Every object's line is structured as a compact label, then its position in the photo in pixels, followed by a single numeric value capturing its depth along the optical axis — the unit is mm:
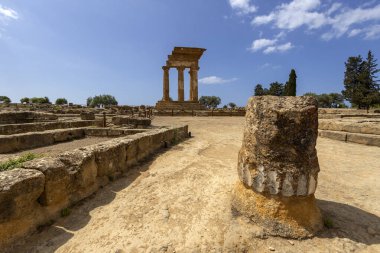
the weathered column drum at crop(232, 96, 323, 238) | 2752
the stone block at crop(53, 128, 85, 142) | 7439
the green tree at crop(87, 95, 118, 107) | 78000
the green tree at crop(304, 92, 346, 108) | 69375
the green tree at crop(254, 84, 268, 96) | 62475
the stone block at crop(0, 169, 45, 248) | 2391
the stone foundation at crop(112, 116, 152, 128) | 11234
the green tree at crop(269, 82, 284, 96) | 56044
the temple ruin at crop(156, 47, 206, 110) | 28859
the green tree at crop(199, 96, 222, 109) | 88838
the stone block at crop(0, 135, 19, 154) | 6012
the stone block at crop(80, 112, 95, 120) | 13248
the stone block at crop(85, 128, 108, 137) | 8688
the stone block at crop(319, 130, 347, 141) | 8920
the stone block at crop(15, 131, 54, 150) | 6469
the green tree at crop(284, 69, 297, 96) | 39531
